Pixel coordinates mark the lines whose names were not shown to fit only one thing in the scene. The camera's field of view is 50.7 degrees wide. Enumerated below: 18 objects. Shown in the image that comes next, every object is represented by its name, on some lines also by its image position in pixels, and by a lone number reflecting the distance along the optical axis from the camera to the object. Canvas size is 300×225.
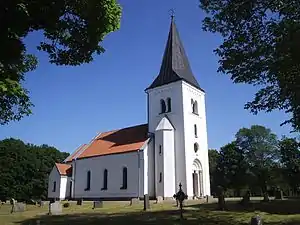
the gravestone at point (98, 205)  25.06
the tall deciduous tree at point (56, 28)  8.45
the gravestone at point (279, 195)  32.30
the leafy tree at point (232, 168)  58.28
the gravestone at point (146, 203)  21.72
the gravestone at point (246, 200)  21.89
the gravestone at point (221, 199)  20.38
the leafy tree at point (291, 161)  54.47
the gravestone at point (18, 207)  23.51
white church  35.44
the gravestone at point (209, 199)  31.05
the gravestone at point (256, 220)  8.92
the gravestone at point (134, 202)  27.57
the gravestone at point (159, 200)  29.73
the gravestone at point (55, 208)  20.79
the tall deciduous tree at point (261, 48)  13.95
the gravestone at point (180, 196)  17.72
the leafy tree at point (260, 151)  57.94
